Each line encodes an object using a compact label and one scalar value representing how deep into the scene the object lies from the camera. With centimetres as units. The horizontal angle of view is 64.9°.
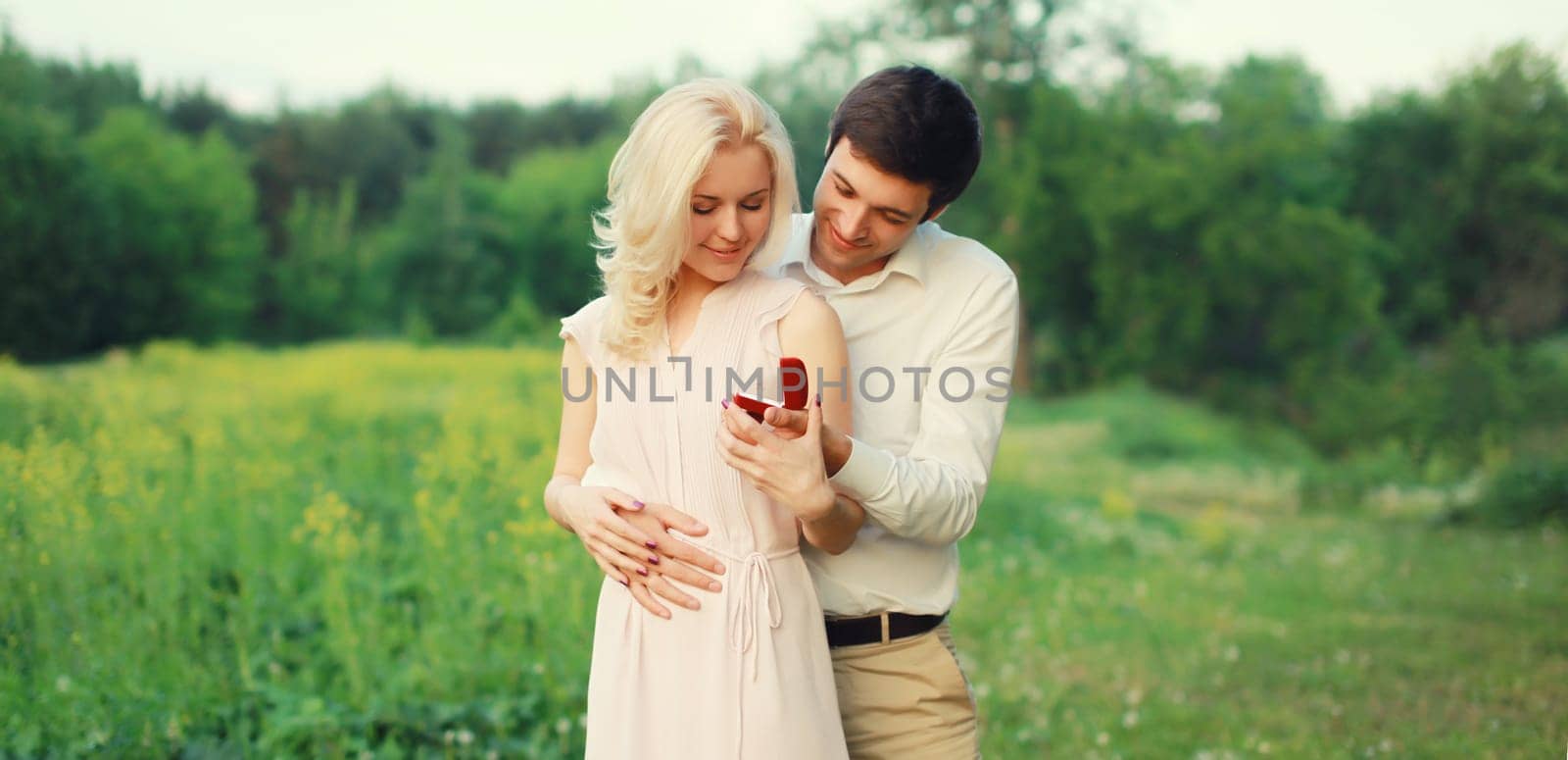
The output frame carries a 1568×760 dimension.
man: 215
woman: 197
